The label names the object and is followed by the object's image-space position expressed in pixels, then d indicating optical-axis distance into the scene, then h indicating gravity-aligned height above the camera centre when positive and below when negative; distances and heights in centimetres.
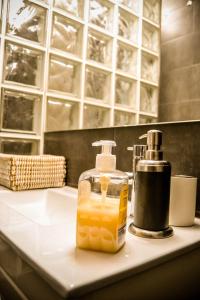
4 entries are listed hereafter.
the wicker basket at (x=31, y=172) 88 -9
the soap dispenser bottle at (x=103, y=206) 37 -9
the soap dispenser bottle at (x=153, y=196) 45 -8
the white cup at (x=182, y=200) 53 -10
